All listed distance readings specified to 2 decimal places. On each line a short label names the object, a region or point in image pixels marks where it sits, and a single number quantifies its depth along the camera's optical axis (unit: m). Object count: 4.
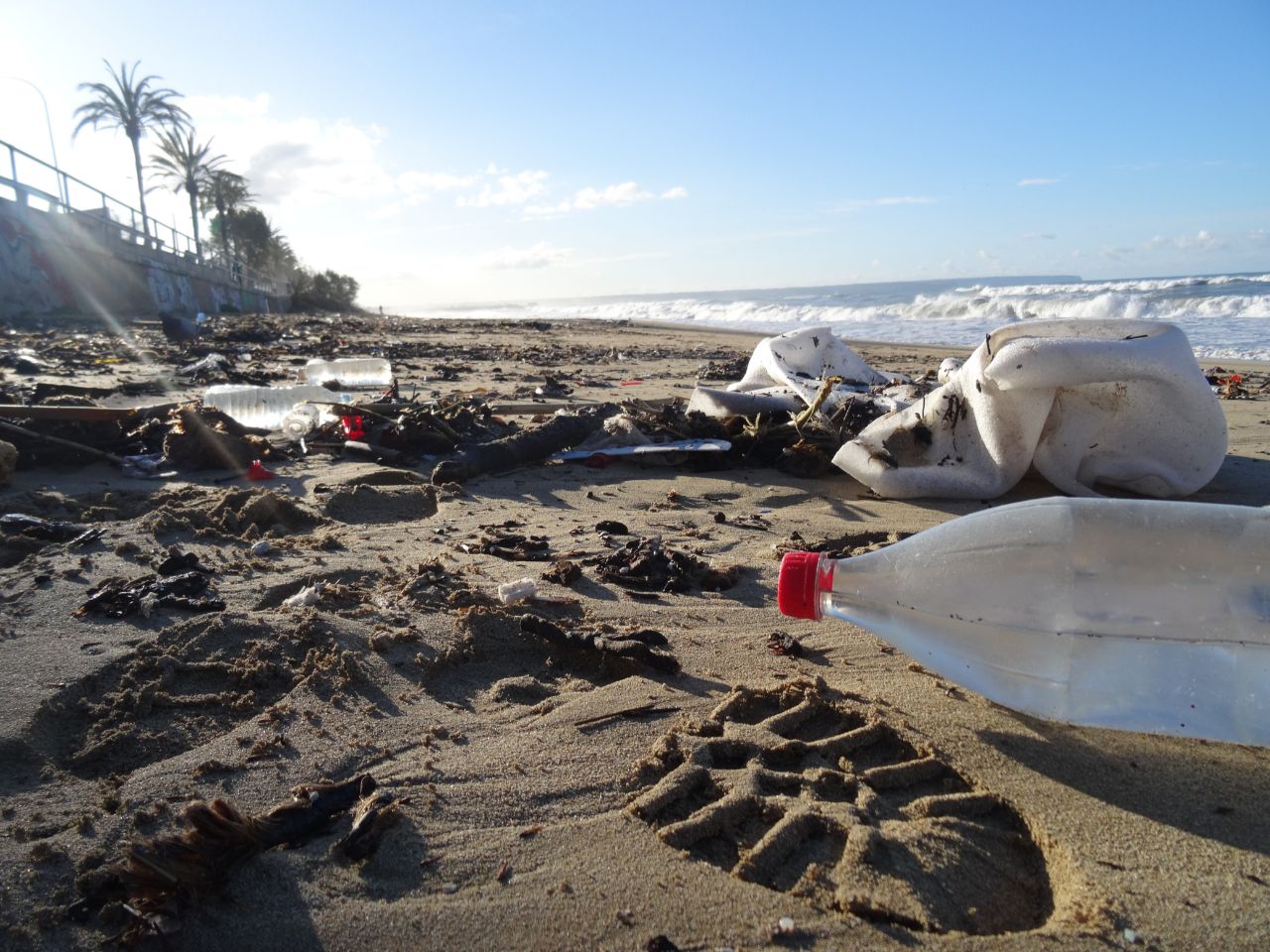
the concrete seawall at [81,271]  15.16
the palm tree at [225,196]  41.84
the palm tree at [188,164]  37.62
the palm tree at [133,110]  31.73
